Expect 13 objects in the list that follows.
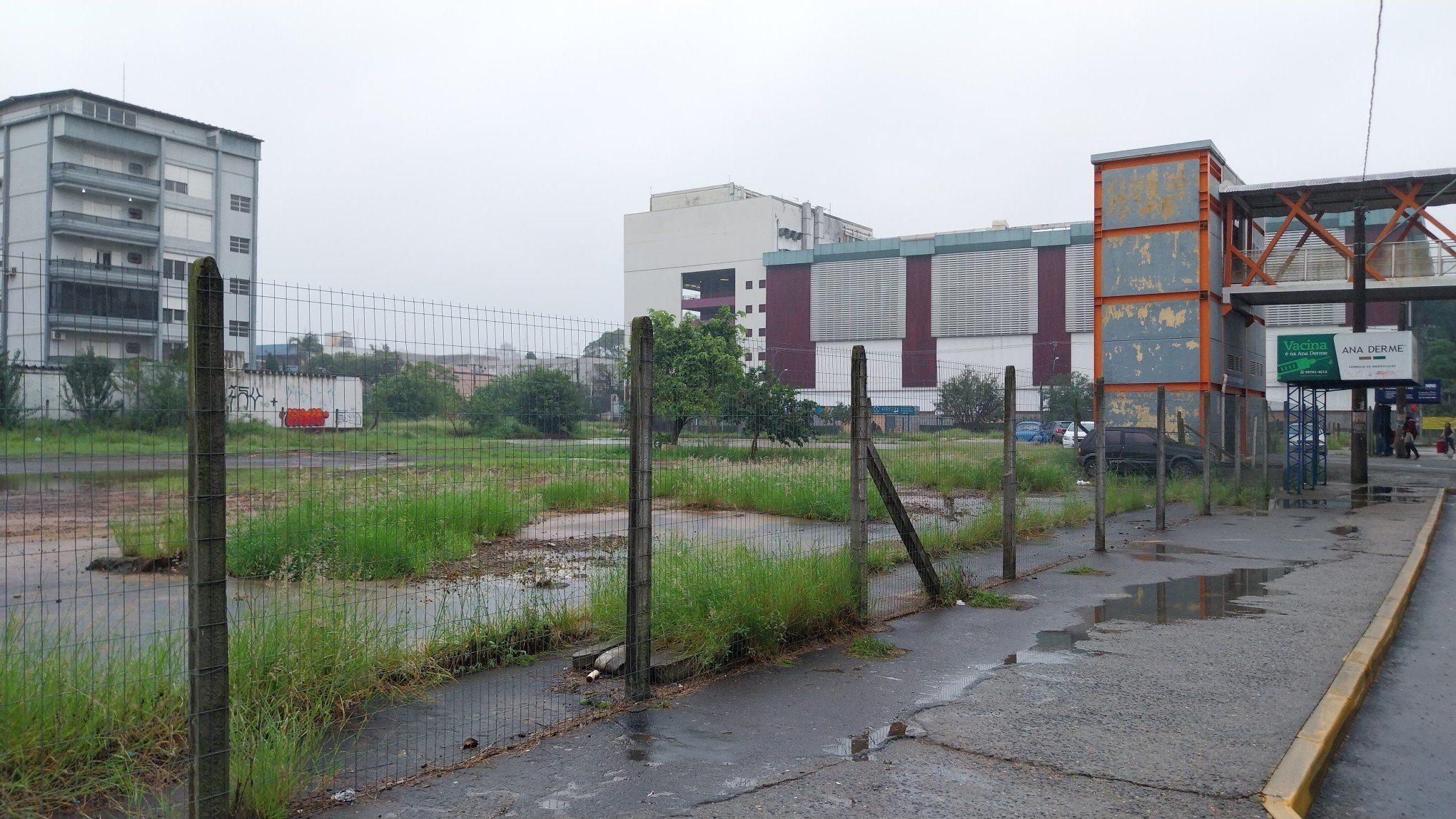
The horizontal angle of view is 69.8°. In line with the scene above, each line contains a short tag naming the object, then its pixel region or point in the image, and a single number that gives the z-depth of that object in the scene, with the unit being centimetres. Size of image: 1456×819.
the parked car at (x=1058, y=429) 2179
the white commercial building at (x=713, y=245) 9394
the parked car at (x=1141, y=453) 2712
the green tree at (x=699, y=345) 4172
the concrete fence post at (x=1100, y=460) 1391
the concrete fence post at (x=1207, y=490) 1941
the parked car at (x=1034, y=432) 2095
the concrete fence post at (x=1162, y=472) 1661
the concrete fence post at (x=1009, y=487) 1102
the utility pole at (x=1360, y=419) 2702
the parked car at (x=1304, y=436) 2592
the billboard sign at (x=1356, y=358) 2512
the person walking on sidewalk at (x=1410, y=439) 4431
